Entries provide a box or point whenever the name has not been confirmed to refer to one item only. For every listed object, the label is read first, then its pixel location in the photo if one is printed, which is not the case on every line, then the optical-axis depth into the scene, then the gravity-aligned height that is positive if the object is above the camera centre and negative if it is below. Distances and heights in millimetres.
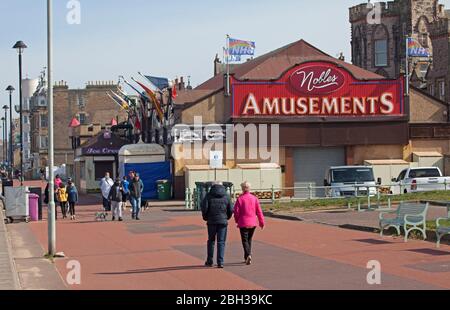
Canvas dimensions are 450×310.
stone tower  78938 +13584
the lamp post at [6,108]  75219 +5907
